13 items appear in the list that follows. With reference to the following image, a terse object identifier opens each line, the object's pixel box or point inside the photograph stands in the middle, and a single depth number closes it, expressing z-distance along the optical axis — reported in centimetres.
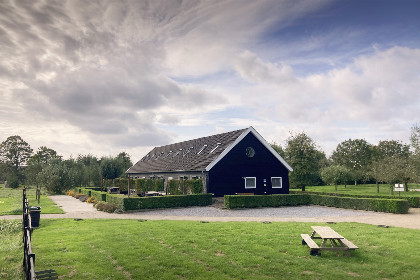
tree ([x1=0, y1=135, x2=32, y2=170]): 9025
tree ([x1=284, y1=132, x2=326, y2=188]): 4750
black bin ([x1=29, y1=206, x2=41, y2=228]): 1769
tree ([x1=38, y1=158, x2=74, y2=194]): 4575
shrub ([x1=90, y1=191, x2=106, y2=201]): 3153
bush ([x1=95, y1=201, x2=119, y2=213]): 2516
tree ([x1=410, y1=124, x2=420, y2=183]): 3834
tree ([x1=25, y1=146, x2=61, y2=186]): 4650
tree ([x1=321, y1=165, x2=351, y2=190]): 5625
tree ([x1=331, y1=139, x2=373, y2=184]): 8344
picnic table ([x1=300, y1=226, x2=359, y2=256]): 1123
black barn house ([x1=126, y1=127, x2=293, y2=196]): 3262
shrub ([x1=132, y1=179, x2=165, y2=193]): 3919
